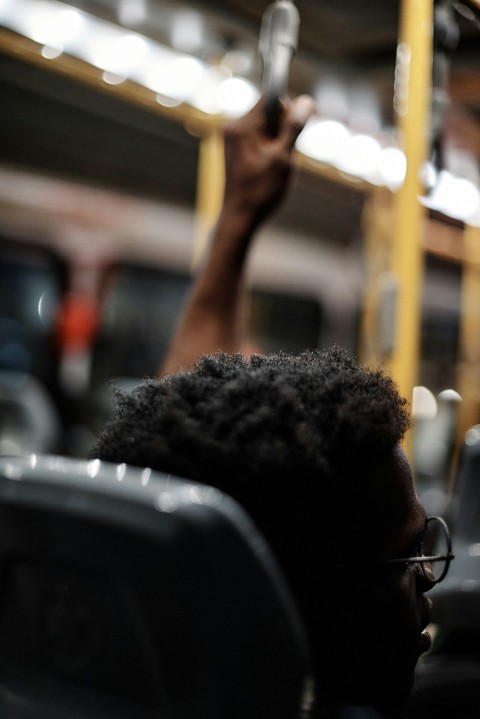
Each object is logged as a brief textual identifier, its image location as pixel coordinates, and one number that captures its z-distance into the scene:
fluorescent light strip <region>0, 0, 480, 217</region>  2.61
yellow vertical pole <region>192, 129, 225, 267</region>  3.02
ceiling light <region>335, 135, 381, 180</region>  3.39
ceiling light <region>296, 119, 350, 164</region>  3.29
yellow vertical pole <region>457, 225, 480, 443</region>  3.64
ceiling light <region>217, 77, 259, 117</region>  3.03
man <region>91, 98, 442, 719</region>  0.80
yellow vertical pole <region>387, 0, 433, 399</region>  1.89
